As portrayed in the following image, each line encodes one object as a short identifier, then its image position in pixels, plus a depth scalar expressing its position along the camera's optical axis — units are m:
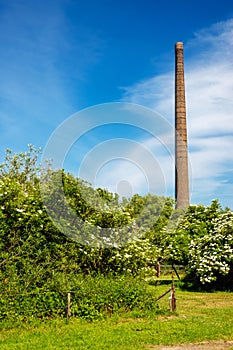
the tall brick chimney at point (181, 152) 34.78
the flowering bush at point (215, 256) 18.58
